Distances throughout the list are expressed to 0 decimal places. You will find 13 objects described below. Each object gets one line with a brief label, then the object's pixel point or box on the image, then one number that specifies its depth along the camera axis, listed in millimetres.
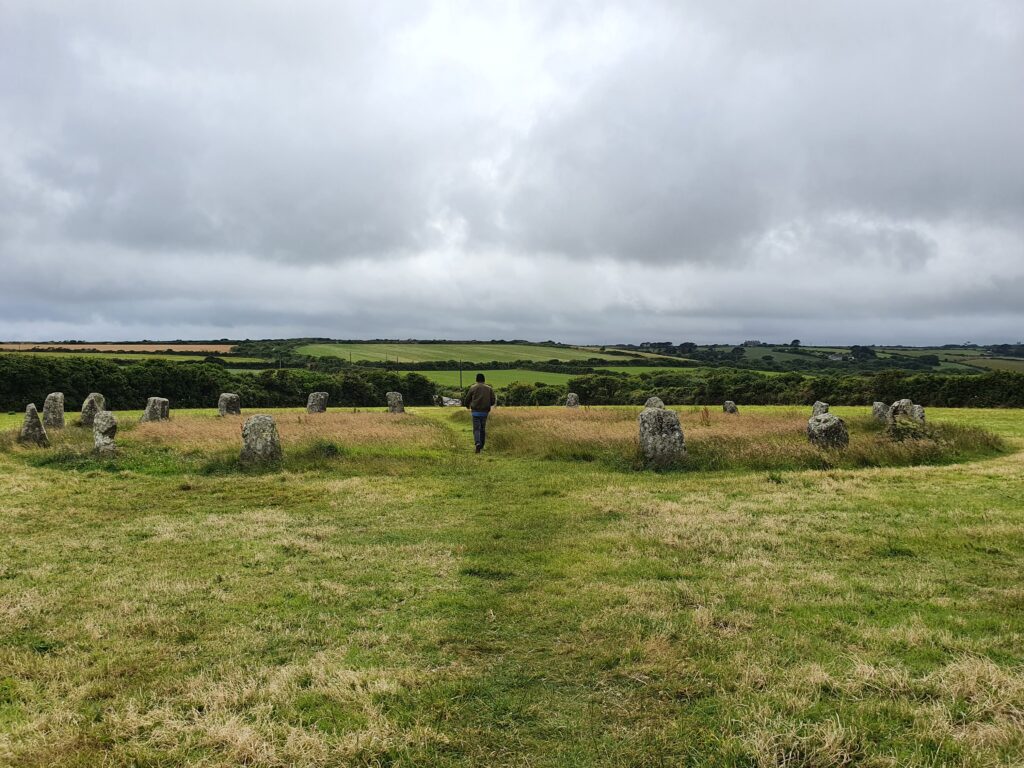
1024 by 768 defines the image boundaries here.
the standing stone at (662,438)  15797
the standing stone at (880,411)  26139
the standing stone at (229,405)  33062
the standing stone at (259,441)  16188
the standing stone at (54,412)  25312
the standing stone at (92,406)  26641
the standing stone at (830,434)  17203
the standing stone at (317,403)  36656
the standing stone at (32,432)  19766
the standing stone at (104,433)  17016
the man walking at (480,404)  18469
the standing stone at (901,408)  25481
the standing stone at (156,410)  27797
